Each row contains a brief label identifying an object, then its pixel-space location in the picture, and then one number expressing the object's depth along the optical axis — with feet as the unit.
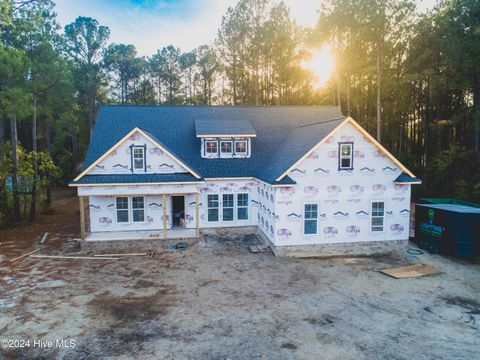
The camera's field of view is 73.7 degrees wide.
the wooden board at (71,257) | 50.30
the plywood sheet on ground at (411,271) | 43.27
